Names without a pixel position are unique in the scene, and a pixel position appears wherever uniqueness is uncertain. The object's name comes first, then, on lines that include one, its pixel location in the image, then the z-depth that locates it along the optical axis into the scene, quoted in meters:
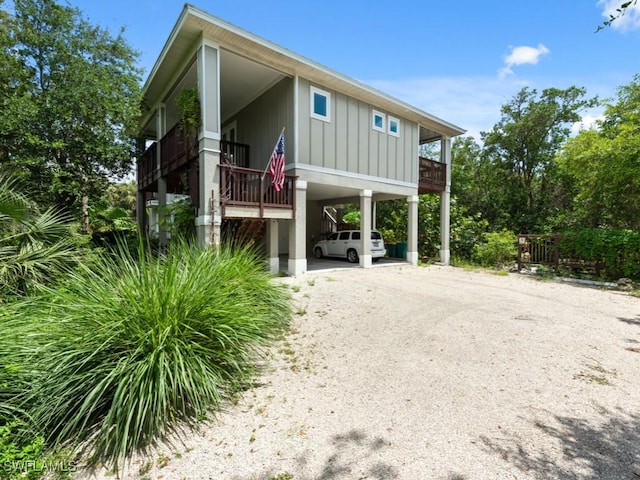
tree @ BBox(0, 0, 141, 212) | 9.44
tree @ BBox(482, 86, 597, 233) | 19.31
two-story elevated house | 8.77
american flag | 8.72
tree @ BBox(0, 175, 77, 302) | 5.07
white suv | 14.30
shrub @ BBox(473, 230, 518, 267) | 14.55
